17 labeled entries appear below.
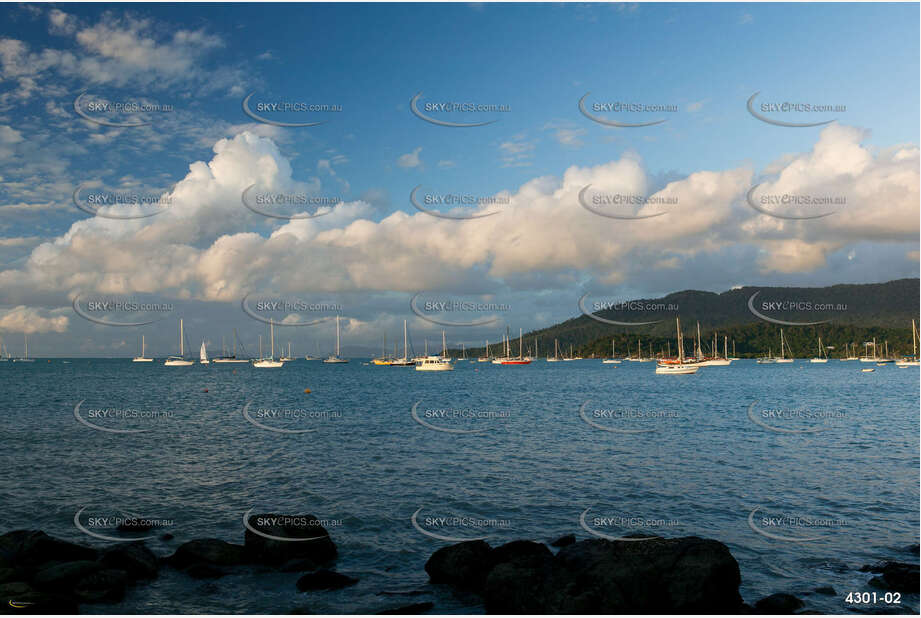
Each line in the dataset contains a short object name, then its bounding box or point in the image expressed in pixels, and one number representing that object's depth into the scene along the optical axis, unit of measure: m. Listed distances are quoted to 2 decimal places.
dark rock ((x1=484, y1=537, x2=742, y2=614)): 13.89
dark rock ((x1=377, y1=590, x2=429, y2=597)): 16.05
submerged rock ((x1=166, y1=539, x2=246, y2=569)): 17.97
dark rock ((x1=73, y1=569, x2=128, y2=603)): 15.27
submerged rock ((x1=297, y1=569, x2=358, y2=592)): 16.36
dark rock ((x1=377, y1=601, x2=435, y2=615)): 14.74
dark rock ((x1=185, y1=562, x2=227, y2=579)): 17.08
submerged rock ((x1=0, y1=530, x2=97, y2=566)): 17.12
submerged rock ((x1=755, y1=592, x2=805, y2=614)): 14.46
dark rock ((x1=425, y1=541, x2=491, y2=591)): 16.45
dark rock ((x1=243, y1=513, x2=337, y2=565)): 18.42
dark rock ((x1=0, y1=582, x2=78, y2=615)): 13.80
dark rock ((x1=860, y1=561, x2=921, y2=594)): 16.11
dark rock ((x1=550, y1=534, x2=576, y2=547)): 19.92
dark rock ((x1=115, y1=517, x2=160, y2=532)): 22.03
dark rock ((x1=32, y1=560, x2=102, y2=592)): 15.28
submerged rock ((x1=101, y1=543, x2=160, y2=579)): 17.05
